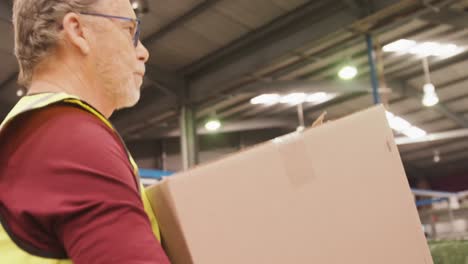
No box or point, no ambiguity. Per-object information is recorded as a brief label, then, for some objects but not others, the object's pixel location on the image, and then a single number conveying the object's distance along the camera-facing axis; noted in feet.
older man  1.91
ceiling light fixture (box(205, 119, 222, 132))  31.81
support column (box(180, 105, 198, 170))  26.76
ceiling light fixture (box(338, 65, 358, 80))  24.91
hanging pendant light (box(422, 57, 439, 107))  23.89
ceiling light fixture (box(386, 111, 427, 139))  35.35
